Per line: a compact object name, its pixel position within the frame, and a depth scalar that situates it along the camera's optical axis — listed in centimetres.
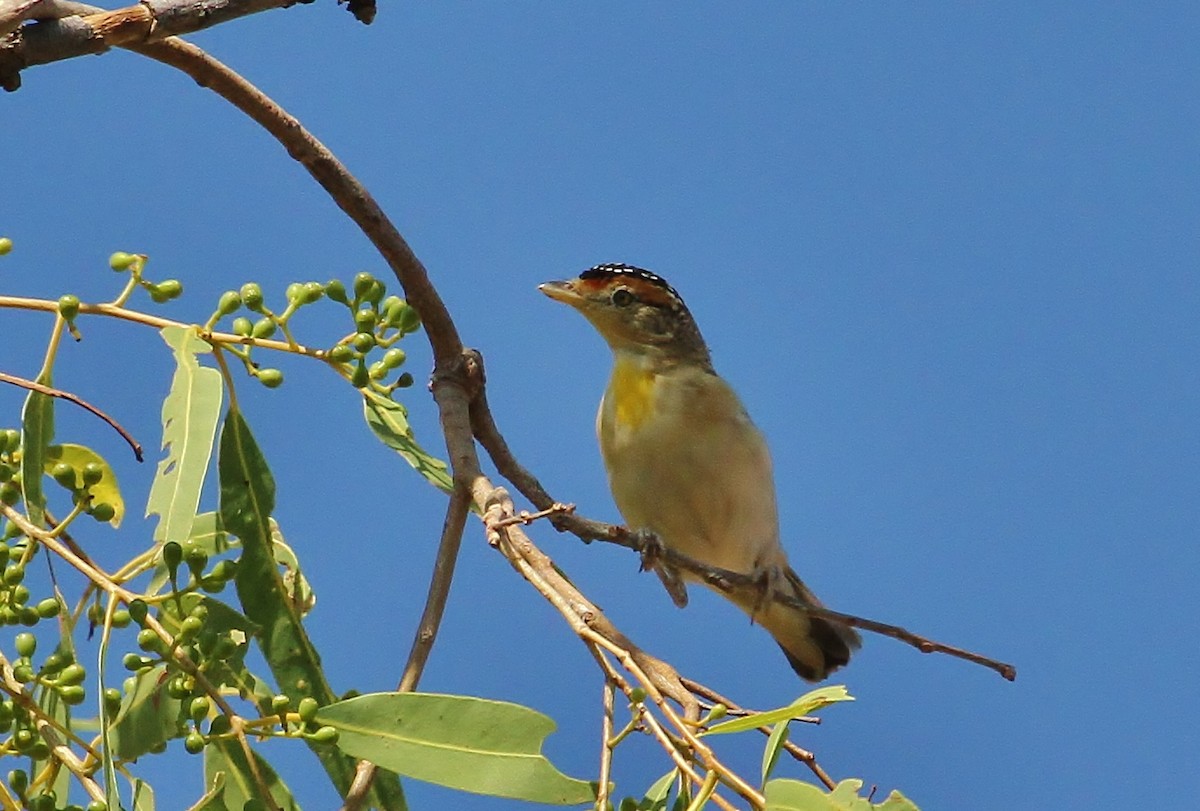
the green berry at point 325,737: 425
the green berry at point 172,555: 448
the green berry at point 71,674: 454
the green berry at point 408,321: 537
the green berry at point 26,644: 461
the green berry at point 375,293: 533
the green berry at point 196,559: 460
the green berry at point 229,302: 515
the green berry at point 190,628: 430
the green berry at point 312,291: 517
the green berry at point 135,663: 430
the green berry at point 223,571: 464
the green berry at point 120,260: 510
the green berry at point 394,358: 547
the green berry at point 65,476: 489
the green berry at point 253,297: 511
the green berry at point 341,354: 518
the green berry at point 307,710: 430
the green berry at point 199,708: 421
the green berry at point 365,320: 523
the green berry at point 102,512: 482
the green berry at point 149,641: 431
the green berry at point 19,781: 437
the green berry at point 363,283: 530
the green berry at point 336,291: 532
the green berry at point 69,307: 470
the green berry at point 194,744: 415
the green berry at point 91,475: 484
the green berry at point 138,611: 432
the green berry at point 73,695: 451
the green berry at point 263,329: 511
